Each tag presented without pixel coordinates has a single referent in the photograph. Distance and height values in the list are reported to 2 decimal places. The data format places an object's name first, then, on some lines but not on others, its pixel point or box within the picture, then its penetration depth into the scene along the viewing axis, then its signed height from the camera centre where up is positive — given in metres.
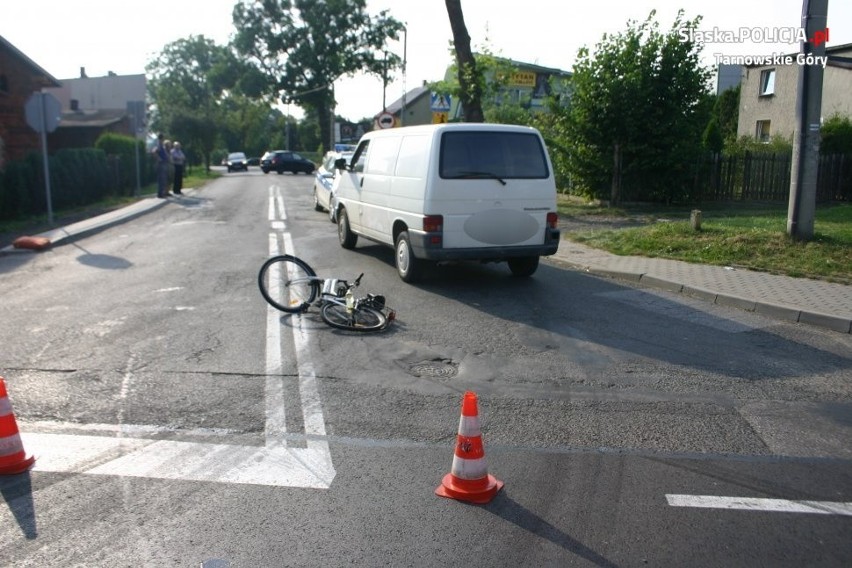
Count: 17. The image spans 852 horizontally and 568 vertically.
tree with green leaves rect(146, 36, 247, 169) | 51.19 +7.25
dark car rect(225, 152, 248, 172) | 61.22 -0.53
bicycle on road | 8.20 -1.51
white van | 10.00 -0.47
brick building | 28.06 +2.00
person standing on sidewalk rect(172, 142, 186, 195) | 28.33 -0.31
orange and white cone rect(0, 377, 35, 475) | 4.59 -1.67
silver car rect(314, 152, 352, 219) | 20.30 -0.68
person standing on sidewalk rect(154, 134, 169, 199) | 26.05 -0.39
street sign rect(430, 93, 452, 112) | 21.52 +1.50
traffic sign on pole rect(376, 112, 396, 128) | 27.64 +1.29
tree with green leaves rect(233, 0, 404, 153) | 70.69 +10.04
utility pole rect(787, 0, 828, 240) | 11.10 +0.49
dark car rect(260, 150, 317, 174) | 52.66 -0.42
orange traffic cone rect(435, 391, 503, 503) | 4.31 -1.68
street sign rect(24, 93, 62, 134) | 16.44 +0.86
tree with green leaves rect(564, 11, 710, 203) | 19.17 +1.19
